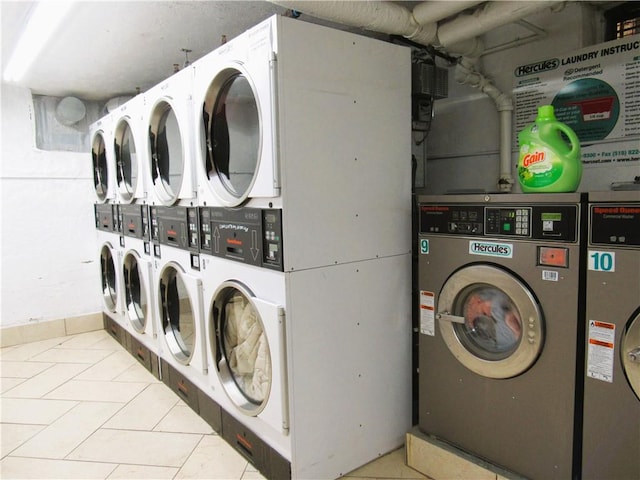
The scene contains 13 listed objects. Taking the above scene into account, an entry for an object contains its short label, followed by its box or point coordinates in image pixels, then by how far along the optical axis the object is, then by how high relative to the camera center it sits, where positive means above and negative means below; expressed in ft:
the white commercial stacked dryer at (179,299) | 8.27 -1.98
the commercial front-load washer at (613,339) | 4.76 -1.61
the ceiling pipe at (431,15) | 6.39 +2.81
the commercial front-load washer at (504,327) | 5.32 -1.76
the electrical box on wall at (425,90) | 7.64 +1.95
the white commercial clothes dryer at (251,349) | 6.12 -2.41
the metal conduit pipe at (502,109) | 8.18 +1.67
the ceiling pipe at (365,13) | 6.00 +2.71
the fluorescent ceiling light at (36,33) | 7.68 +3.54
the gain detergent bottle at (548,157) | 5.60 +0.52
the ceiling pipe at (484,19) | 5.99 +2.65
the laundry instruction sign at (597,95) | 6.86 +1.71
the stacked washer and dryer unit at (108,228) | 12.53 -0.65
